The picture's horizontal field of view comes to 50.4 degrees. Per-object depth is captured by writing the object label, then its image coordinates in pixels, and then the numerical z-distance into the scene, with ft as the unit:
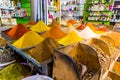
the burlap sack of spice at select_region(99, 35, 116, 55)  4.53
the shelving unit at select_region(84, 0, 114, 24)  15.96
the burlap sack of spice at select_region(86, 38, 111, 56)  4.08
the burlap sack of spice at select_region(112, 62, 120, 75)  5.35
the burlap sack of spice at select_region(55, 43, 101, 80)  3.18
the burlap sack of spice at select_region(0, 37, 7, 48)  5.46
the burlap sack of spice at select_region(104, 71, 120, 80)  4.60
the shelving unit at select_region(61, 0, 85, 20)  17.85
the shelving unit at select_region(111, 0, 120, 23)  16.08
